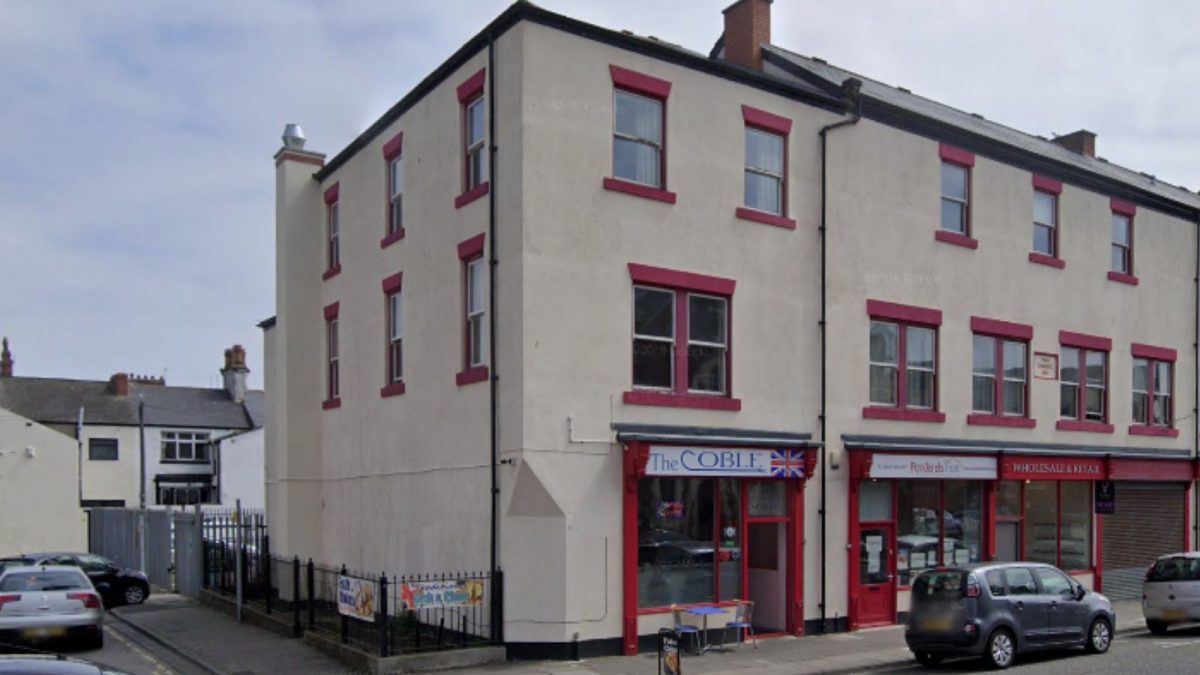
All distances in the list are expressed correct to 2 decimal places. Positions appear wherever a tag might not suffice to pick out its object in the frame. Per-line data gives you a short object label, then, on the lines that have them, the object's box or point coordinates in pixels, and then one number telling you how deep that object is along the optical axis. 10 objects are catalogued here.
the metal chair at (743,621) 17.66
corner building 16.53
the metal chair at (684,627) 16.89
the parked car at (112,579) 25.20
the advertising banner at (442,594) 15.71
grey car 15.77
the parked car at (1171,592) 19.56
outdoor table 17.02
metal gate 26.42
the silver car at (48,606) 16.94
